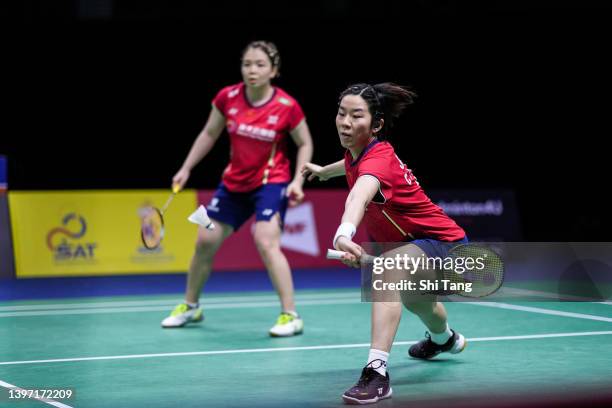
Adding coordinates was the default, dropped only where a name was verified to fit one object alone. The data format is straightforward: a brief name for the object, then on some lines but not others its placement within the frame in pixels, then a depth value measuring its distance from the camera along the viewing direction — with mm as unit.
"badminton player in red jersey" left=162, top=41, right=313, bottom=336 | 13617
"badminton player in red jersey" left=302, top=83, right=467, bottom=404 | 9014
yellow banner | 20875
